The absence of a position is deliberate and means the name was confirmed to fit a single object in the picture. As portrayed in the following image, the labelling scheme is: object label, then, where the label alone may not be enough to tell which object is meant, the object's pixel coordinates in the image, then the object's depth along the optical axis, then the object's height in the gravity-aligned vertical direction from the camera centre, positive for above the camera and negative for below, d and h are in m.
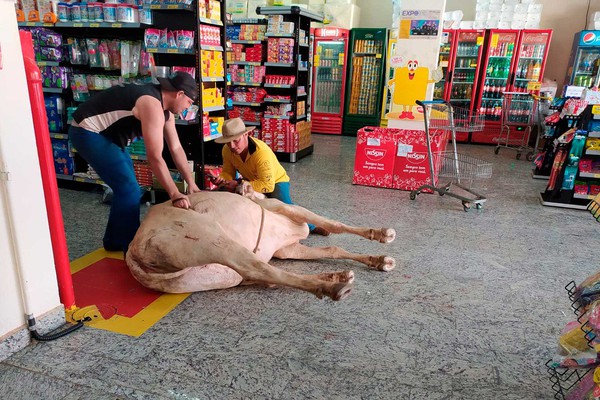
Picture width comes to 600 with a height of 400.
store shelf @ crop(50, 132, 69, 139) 5.02 -0.90
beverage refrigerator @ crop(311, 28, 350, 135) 9.81 -0.35
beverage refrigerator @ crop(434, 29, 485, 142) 9.23 +0.07
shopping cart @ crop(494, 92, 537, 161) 8.66 -0.93
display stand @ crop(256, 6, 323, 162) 6.73 -0.41
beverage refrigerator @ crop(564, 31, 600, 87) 8.43 +0.27
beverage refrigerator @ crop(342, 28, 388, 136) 9.66 -0.26
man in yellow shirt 3.56 -0.87
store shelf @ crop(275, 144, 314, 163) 7.14 -1.48
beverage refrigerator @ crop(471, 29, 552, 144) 8.91 +0.06
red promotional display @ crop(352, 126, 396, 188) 5.57 -1.14
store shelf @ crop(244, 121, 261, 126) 7.47 -1.01
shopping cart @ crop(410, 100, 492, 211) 4.91 -1.10
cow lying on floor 2.47 -1.12
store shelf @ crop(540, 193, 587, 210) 5.13 -1.49
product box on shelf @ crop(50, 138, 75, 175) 5.12 -1.18
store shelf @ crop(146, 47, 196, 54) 4.24 +0.08
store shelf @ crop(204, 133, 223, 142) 4.62 -0.80
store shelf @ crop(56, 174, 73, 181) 5.20 -1.41
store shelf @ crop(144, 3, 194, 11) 4.12 +0.48
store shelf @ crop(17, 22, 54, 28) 4.63 +0.30
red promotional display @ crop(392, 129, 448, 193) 5.43 -1.10
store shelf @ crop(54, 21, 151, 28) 4.29 +0.30
